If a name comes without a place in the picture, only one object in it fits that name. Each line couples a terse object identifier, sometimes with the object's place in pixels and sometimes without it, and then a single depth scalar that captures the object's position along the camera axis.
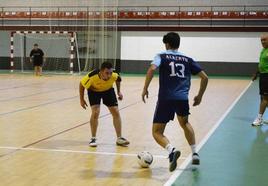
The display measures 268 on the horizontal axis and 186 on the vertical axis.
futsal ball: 8.53
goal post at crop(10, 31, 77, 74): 39.33
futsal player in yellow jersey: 9.97
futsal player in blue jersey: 7.83
